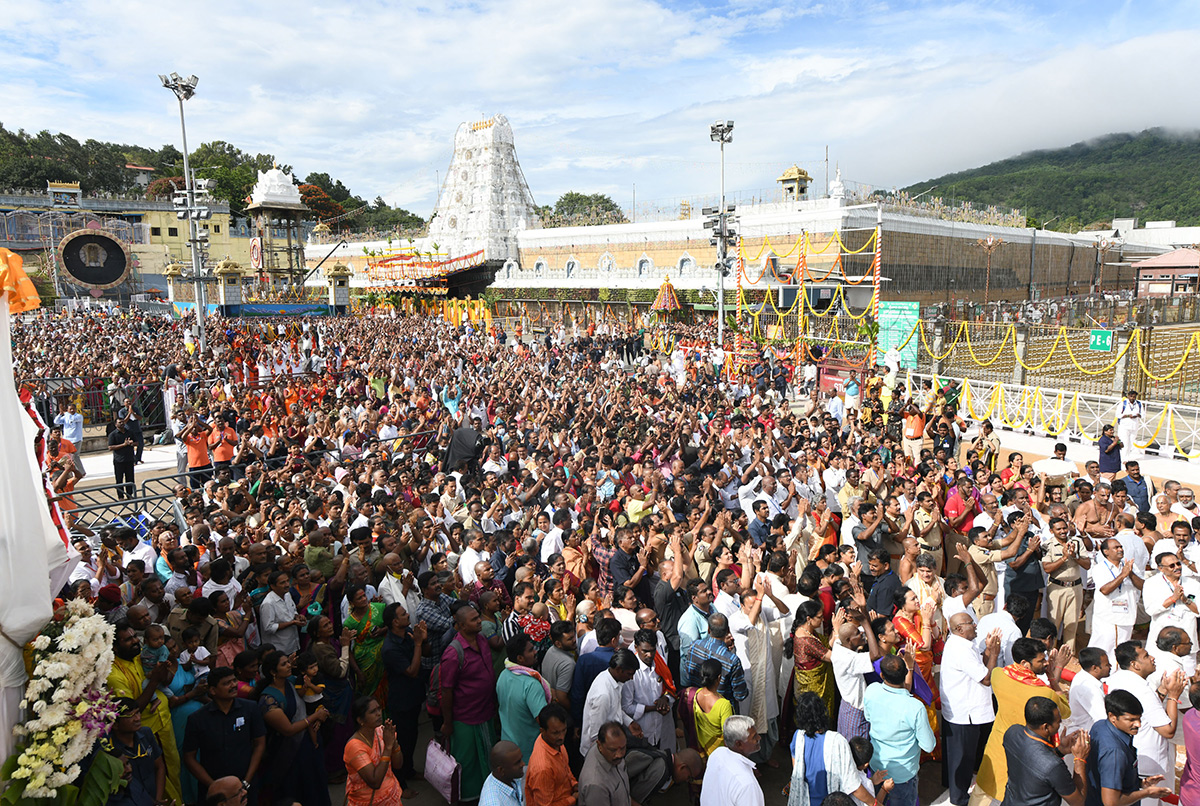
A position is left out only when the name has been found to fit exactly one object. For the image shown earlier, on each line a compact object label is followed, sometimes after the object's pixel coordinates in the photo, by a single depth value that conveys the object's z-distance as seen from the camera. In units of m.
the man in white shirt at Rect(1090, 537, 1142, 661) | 5.44
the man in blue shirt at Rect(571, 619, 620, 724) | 4.41
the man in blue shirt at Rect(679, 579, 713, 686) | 4.75
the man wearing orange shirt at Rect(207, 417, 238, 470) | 9.95
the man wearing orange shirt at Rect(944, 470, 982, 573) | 6.96
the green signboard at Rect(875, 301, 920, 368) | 18.42
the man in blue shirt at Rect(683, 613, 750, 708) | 4.43
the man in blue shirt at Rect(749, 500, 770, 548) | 6.84
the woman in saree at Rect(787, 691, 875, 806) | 3.61
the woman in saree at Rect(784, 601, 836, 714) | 4.61
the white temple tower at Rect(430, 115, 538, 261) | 53.03
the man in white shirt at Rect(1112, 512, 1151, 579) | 5.85
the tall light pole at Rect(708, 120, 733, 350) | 22.12
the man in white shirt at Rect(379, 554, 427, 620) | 5.34
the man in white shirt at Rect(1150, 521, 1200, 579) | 5.78
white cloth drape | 3.03
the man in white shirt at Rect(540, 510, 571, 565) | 6.55
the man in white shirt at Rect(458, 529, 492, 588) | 6.07
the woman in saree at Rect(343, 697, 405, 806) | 3.67
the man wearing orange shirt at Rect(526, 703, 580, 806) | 3.65
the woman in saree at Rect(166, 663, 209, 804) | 4.09
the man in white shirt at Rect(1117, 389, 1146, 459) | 11.15
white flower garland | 2.99
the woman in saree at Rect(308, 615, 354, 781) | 4.33
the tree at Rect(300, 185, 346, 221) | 71.25
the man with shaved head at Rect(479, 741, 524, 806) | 3.48
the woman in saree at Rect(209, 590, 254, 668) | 4.67
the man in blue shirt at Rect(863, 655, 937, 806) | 3.90
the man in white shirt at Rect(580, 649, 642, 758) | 4.11
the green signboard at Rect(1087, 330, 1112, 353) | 15.28
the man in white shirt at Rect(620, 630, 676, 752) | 4.37
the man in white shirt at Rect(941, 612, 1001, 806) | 4.36
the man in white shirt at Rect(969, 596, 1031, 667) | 4.64
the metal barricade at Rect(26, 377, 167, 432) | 14.70
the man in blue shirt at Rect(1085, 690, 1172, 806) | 3.55
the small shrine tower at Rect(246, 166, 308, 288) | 44.09
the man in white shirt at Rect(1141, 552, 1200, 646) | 5.16
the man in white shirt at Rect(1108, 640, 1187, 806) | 4.05
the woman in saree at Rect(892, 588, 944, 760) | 4.70
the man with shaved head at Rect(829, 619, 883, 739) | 4.32
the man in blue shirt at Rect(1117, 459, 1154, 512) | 8.09
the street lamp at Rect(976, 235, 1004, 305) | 38.37
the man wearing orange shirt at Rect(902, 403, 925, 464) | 10.77
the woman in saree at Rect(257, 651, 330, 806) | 3.98
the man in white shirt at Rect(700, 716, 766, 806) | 3.43
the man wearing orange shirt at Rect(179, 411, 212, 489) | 9.86
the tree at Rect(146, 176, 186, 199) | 60.89
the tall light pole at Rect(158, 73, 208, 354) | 20.12
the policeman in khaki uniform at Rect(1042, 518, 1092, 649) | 5.70
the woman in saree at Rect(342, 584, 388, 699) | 4.84
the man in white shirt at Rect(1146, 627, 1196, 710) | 4.29
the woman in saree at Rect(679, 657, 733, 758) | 4.07
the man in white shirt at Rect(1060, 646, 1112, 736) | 4.08
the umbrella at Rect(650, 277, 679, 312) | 30.42
